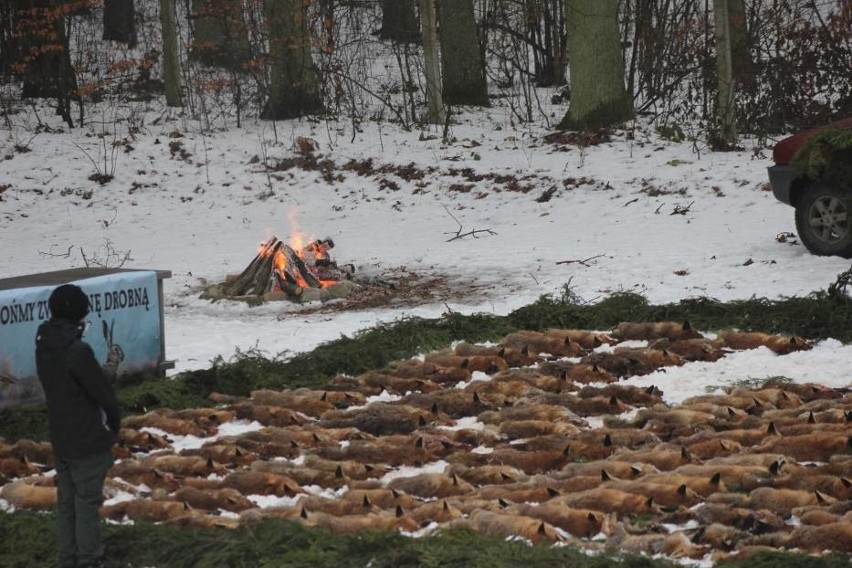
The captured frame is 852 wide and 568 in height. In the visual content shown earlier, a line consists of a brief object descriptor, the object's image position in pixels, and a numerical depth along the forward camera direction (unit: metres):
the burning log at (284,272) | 29.20
